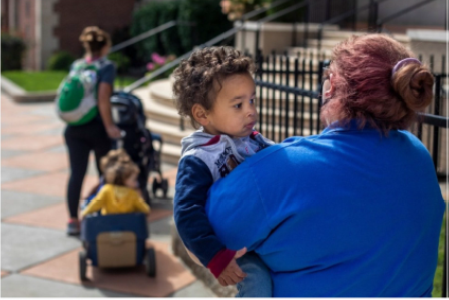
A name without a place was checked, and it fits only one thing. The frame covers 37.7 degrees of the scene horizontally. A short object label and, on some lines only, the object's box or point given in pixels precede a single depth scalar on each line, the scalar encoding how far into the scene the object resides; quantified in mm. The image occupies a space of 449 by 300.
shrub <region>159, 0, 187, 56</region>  17859
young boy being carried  1631
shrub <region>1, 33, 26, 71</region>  20844
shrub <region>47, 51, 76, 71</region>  20547
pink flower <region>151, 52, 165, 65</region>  13453
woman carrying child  1520
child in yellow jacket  4504
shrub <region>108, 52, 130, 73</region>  18109
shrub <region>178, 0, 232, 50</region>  16953
